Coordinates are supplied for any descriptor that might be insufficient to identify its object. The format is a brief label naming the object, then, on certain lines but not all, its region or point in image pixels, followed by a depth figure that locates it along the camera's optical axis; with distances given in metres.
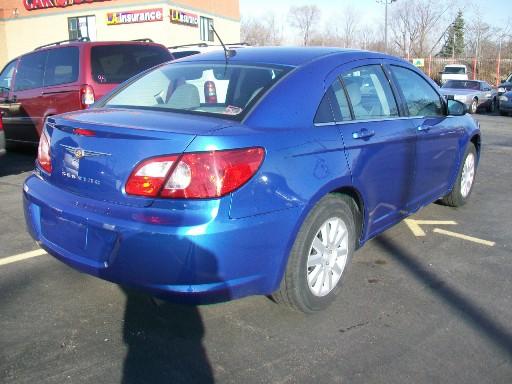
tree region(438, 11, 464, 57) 56.94
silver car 19.42
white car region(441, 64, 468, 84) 30.87
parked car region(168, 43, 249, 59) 11.87
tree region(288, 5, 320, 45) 67.75
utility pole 39.81
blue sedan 2.61
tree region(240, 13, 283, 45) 66.46
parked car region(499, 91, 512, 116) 18.45
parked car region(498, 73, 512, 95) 20.01
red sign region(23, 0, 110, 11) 31.66
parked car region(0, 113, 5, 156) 6.74
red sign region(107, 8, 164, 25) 29.41
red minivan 7.48
